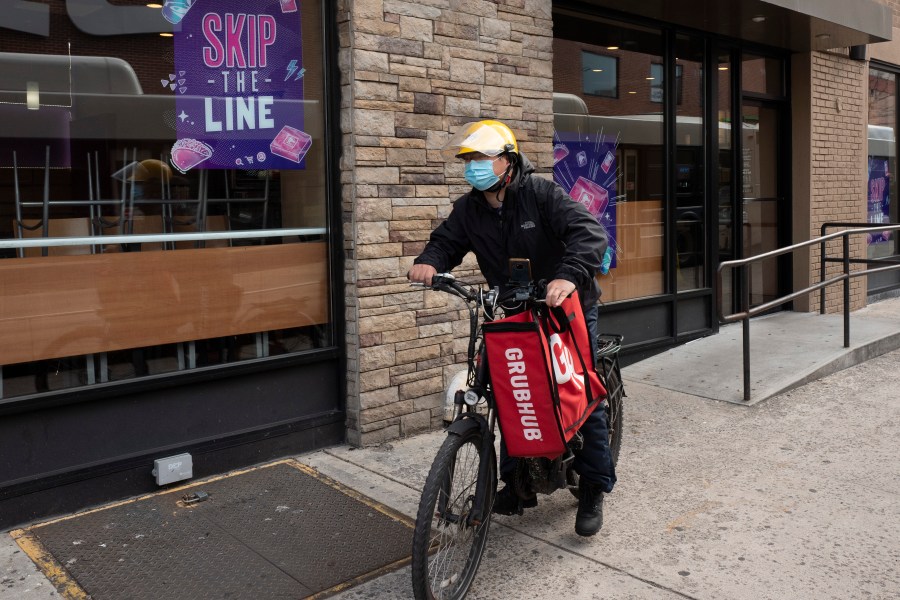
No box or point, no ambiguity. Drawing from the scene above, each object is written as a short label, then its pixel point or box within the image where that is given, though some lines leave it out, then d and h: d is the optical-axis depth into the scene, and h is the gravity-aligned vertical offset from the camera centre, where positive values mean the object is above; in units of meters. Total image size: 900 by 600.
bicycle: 3.22 -0.96
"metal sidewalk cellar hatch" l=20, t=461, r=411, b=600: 3.65 -1.36
